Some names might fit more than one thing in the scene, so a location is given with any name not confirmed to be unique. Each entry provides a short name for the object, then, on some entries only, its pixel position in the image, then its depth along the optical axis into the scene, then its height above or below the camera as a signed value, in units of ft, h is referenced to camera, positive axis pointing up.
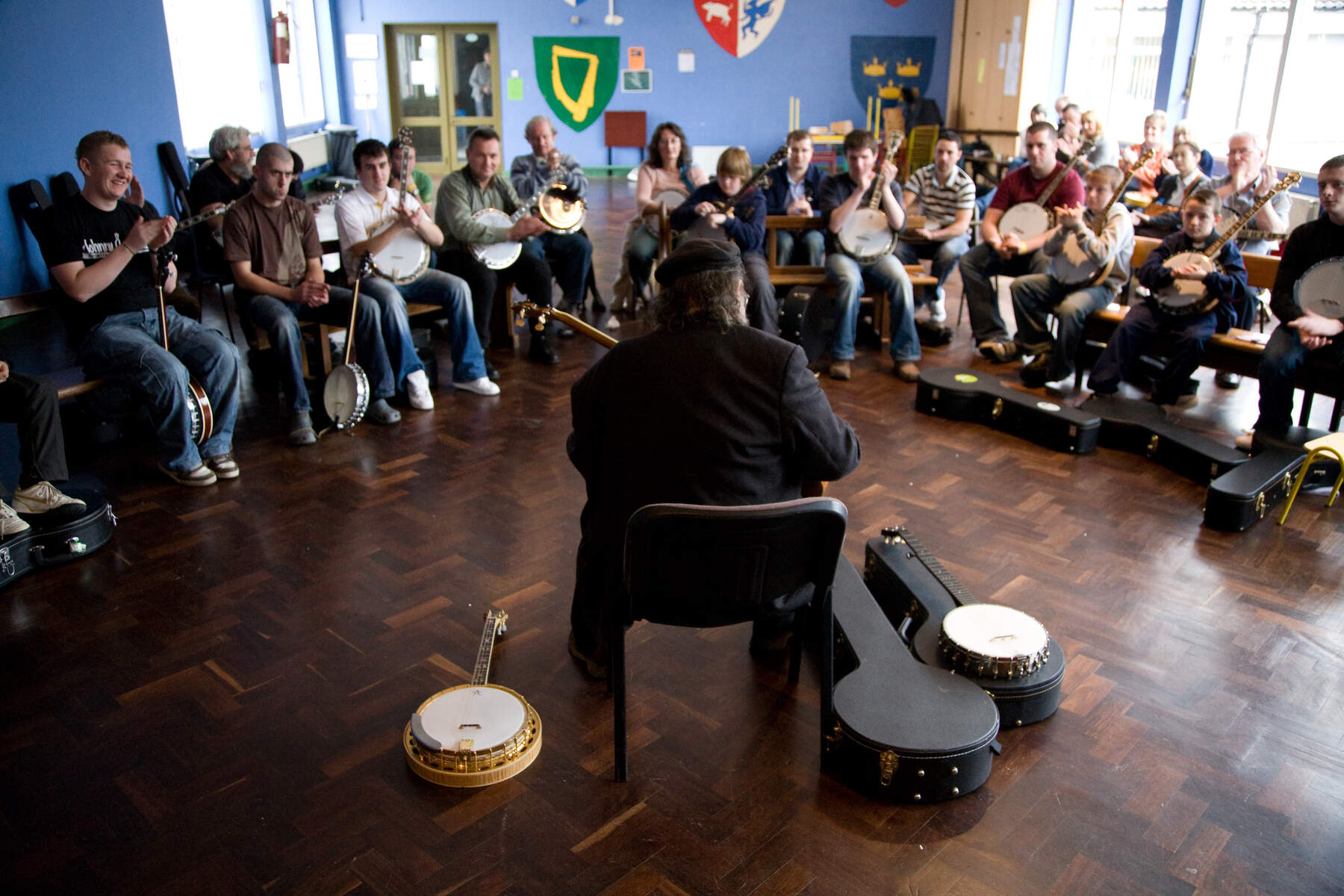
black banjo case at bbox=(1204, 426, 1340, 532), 12.39 -4.38
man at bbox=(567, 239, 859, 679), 7.50 -2.05
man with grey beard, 20.65 -1.17
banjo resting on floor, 7.99 -4.73
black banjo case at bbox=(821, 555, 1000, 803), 7.75 -4.53
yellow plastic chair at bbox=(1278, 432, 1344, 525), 12.94 -4.12
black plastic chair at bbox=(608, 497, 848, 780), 6.88 -3.02
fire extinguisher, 37.58 +2.92
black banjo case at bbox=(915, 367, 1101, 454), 15.07 -4.33
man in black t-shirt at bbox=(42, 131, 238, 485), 13.44 -2.64
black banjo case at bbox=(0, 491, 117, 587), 11.08 -4.56
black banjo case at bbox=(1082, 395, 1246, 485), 13.83 -4.36
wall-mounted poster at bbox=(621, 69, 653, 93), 46.88 +1.75
